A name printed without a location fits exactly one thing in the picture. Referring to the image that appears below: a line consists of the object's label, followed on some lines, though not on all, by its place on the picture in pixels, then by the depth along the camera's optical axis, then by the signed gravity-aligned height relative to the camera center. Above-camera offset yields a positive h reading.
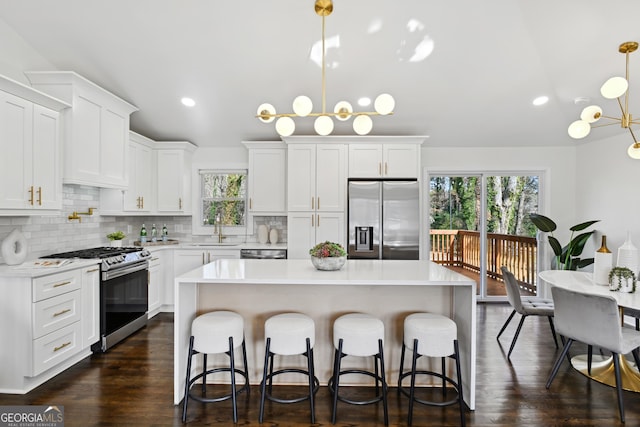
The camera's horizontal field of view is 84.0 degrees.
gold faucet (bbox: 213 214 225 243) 5.32 -0.22
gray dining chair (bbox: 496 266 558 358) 3.33 -0.89
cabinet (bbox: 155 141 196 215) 4.98 +0.53
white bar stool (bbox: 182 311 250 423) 2.28 -0.83
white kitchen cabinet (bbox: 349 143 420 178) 4.64 +0.71
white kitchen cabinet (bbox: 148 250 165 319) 4.35 -0.85
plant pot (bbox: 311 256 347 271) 2.60 -0.36
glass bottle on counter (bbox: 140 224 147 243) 4.88 -0.31
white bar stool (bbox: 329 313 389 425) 2.25 -0.83
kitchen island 2.72 -0.69
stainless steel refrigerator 4.44 -0.07
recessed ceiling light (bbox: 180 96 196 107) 4.27 +1.36
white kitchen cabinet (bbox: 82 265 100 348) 3.15 -0.84
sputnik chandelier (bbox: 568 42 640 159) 2.45 +0.82
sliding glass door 5.28 -0.16
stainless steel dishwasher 4.66 -0.52
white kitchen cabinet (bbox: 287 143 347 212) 4.67 +0.49
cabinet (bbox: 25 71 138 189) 3.33 +0.86
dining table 2.55 -1.20
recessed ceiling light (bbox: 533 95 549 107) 4.10 +1.34
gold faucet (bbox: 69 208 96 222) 3.79 -0.03
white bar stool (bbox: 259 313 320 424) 2.26 -0.83
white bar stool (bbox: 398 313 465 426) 2.22 -0.82
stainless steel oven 3.36 -0.80
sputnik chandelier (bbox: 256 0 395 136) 2.33 +0.69
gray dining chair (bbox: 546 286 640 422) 2.40 -0.78
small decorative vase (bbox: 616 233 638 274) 2.73 -0.32
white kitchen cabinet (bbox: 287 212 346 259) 4.65 -0.21
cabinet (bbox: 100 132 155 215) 4.26 +0.31
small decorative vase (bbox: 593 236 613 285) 2.82 -0.40
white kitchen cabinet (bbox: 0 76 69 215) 2.71 +0.51
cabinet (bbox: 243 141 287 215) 4.94 +0.47
